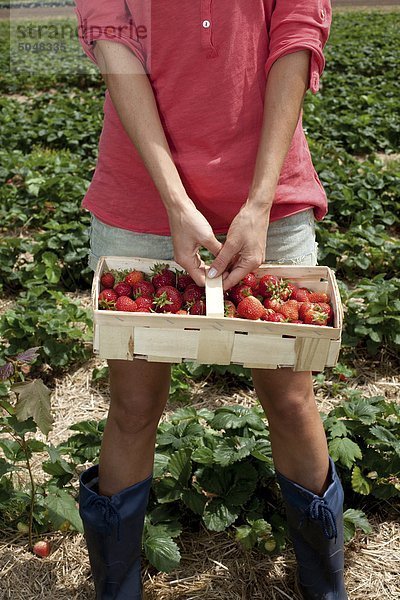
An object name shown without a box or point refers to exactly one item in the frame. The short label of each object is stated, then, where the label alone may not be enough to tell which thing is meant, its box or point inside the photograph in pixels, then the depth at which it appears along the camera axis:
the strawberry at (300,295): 1.78
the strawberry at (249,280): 1.78
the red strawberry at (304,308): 1.73
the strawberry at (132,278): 1.81
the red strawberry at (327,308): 1.74
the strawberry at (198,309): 1.71
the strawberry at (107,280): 1.81
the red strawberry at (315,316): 1.69
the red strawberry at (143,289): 1.78
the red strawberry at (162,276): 1.81
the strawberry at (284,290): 1.78
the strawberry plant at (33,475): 1.97
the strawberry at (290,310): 1.71
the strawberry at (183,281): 1.82
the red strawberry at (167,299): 1.73
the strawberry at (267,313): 1.68
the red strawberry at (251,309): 1.67
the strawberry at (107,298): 1.76
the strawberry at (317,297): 1.79
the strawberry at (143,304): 1.73
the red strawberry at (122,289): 1.78
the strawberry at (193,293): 1.76
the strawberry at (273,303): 1.74
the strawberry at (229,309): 1.73
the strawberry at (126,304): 1.72
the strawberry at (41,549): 2.38
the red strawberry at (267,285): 1.76
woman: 1.67
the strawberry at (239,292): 1.76
